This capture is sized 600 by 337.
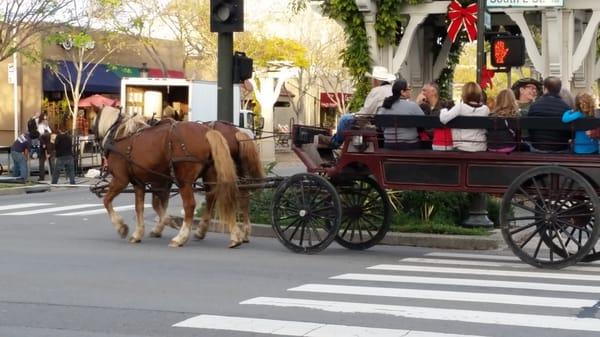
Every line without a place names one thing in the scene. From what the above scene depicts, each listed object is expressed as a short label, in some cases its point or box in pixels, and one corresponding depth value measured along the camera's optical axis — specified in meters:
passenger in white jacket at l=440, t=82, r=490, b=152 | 12.02
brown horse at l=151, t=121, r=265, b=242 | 14.07
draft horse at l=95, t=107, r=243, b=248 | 13.62
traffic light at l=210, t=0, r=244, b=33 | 15.80
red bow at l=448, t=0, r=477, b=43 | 17.41
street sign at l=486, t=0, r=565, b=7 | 18.48
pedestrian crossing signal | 15.75
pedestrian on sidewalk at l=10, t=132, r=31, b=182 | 29.09
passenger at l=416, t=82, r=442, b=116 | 13.94
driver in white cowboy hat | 13.25
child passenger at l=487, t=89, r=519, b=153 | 11.93
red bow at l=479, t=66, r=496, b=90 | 16.39
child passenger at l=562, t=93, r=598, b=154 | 11.51
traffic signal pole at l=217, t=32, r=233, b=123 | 16.05
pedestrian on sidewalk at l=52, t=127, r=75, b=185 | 28.58
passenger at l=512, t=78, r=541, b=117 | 14.06
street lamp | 45.65
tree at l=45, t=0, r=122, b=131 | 42.32
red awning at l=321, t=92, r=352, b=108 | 59.69
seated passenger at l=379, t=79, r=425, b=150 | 12.45
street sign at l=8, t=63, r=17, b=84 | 34.47
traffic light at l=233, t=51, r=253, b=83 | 16.25
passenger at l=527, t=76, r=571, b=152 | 11.73
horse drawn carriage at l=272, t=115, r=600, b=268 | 11.36
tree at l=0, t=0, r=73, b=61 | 28.67
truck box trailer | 31.61
